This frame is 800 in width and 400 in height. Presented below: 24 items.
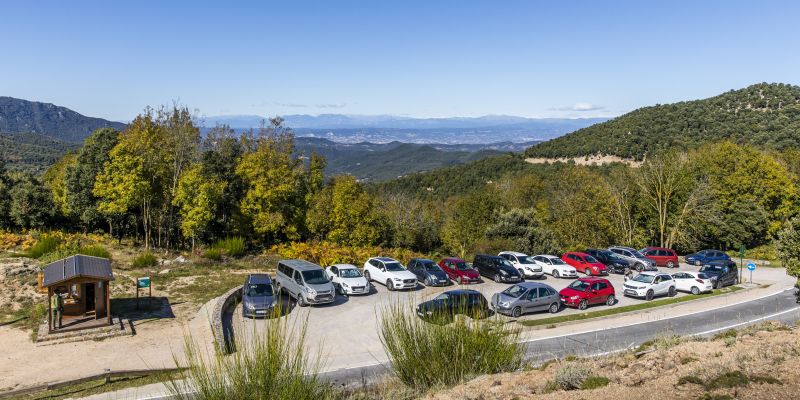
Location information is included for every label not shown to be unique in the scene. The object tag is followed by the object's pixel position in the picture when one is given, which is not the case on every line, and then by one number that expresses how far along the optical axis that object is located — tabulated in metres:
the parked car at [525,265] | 31.02
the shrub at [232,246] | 35.06
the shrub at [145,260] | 29.14
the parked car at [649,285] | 26.81
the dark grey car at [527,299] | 21.94
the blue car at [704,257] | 38.41
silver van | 22.33
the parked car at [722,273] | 30.17
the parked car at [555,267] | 31.45
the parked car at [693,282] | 28.73
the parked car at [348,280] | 24.67
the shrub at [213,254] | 33.10
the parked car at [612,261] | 34.03
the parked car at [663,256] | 37.59
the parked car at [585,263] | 32.56
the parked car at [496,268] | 28.97
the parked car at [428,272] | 26.98
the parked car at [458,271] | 28.30
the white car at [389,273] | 25.81
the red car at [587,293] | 24.19
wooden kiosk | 18.33
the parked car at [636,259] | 34.97
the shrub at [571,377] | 10.45
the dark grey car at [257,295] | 20.25
